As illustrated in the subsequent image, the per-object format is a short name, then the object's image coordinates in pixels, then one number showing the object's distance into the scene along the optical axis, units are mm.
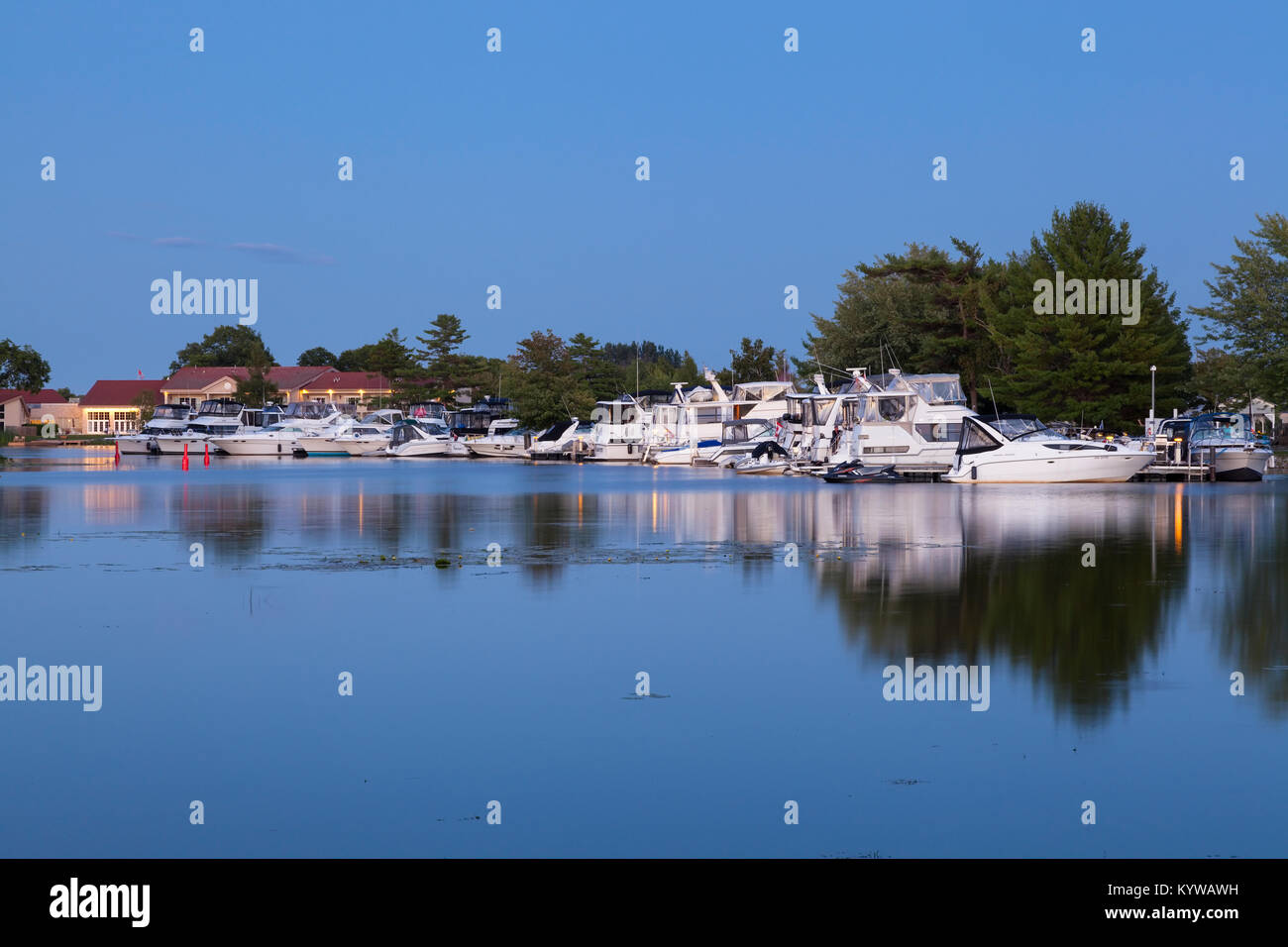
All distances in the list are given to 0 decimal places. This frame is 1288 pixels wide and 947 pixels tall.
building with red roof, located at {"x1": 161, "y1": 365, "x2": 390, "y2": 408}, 163875
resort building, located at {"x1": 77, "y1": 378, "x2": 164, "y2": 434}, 168500
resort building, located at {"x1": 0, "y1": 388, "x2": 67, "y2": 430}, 166375
